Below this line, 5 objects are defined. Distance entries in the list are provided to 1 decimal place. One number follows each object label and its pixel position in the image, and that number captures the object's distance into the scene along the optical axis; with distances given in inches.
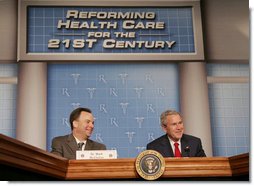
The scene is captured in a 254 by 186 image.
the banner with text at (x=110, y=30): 115.0
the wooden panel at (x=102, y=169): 90.2
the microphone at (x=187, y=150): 107.0
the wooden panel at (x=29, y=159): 73.3
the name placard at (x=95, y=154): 95.4
